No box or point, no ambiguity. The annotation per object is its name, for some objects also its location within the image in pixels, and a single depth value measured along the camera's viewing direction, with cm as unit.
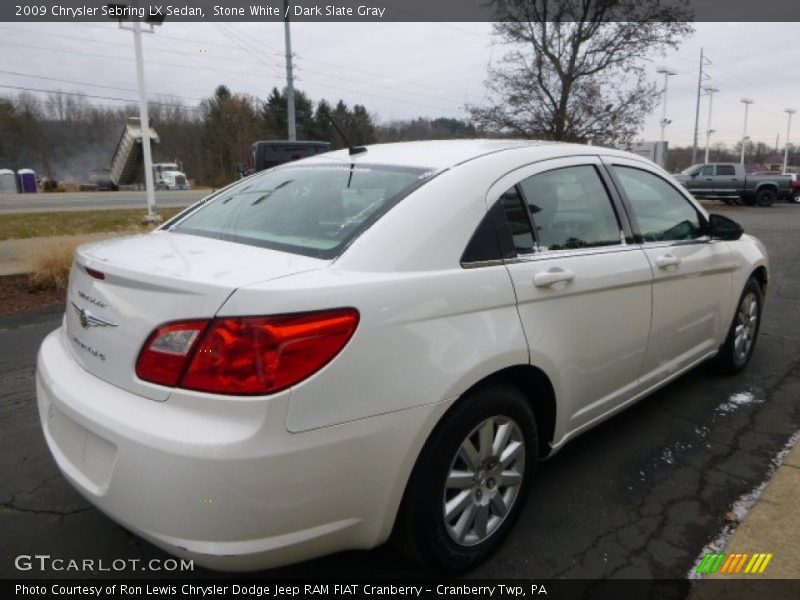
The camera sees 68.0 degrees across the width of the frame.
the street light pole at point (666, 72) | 3431
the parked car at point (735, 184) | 2544
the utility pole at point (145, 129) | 1420
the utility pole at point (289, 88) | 2061
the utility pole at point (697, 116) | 4258
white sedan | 170
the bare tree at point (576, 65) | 1909
